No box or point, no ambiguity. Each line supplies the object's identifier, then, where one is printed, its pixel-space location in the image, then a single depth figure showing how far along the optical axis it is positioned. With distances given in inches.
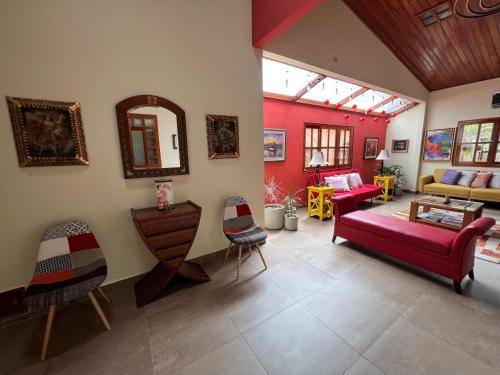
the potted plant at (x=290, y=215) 139.7
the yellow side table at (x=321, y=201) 162.4
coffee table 122.7
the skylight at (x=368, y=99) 203.2
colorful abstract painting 219.0
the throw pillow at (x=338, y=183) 182.2
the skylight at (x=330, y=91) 169.0
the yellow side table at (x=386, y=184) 212.5
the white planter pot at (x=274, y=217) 140.3
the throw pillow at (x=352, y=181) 196.4
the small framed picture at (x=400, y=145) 248.8
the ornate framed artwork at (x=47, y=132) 62.7
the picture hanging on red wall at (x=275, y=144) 165.8
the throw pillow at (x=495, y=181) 182.6
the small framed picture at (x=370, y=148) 244.5
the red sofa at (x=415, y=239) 75.6
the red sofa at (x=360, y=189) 181.5
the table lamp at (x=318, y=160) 169.5
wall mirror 77.4
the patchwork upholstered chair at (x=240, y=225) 89.7
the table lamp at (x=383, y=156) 214.8
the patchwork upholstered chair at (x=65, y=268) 56.0
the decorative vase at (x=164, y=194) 81.0
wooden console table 73.1
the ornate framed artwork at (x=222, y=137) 94.8
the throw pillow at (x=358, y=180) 203.8
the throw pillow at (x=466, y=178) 195.9
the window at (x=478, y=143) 193.4
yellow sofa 175.2
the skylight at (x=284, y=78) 139.6
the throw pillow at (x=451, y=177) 204.2
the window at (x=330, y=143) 194.2
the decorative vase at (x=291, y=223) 139.6
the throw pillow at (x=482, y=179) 187.2
